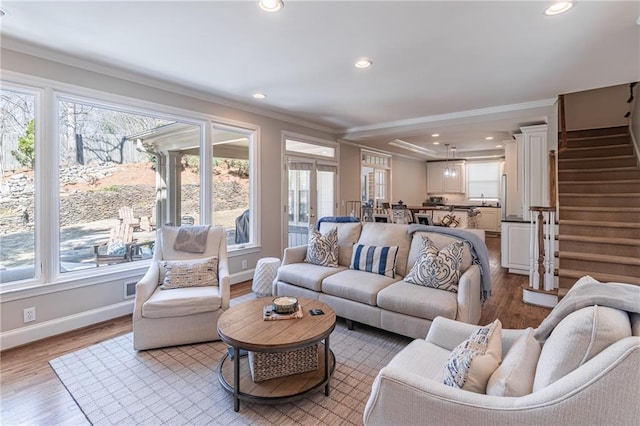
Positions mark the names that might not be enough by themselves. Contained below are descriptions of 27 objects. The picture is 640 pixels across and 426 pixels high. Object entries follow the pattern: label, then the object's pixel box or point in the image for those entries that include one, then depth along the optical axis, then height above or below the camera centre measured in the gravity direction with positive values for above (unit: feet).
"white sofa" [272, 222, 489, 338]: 8.43 -2.38
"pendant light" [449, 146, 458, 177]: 33.68 +4.50
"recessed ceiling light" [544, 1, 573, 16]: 7.15 +4.73
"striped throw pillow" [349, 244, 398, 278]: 10.69 -1.75
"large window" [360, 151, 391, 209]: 26.32 +2.85
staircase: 11.74 +0.03
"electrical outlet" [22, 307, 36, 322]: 9.33 -3.07
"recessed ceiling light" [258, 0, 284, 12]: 7.10 +4.77
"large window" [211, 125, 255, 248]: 14.92 +1.44
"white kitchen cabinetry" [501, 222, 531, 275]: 16.44 -1.99
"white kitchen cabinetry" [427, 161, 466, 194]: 34.53 +3.51
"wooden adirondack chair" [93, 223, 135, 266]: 11.35 -1.34
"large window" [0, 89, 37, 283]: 9.21 +0.83
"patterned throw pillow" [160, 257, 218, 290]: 9.78 -1.99
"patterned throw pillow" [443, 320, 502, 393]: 3.87 -1.99
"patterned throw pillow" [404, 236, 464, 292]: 9.11 -1.74
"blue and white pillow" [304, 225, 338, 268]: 11.95 -1.50
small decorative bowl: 7.41 -2.29
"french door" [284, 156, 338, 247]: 18.68 +1.04
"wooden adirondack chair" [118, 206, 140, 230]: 12.00 -0.23
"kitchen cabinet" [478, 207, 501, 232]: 30.76 -0.96
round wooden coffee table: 6.20 -2.64
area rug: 6.15 -4.01
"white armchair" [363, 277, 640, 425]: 2.86 -1.83
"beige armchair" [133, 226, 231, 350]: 8.59 -2.84
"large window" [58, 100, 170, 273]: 10.55 +0.92
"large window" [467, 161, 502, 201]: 33.40 +3.21
